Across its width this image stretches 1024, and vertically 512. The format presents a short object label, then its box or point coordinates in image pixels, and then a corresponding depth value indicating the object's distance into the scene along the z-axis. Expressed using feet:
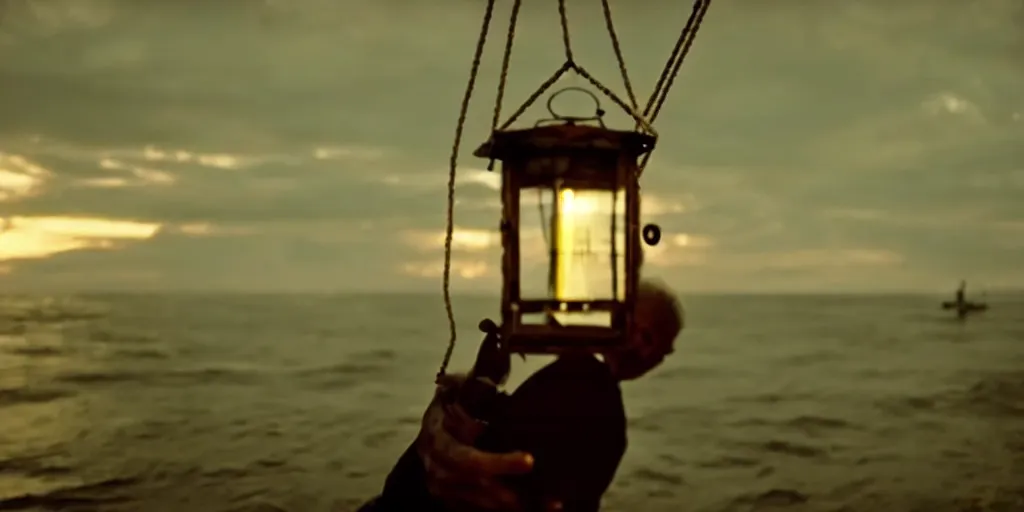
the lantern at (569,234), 4.54
